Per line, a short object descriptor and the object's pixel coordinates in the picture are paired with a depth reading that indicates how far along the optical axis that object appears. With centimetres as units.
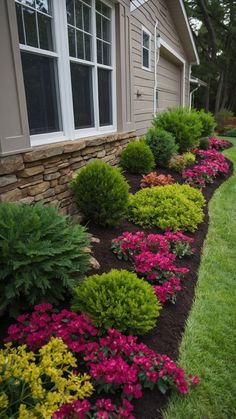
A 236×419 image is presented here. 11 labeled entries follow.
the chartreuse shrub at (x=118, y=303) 217
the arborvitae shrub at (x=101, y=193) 364
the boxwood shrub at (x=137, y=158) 552
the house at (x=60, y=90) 299
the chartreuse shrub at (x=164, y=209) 404
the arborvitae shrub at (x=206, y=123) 948
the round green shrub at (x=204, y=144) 888
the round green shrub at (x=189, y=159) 662
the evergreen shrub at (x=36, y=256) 211
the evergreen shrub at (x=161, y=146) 622
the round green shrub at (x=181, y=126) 738
